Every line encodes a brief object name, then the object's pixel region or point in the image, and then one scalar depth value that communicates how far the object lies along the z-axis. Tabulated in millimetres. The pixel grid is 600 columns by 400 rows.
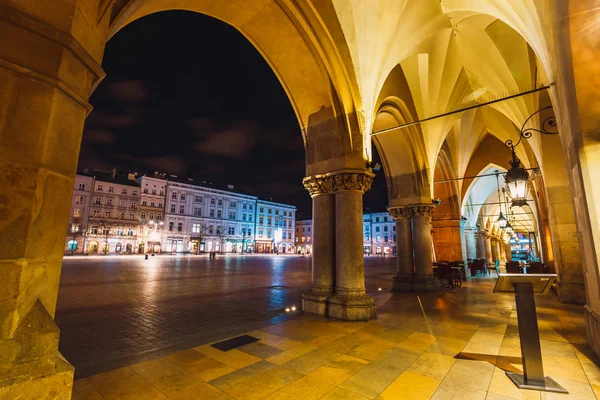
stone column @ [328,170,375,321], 6410
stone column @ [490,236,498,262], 32031
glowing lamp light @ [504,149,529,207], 5999
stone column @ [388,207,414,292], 11328
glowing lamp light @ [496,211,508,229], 16375
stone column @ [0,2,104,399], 2139
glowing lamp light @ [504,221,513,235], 16519
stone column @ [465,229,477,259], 21141
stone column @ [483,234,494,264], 26384
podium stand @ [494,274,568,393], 3283
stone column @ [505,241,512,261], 36612
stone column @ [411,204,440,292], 11117
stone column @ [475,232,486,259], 24725
